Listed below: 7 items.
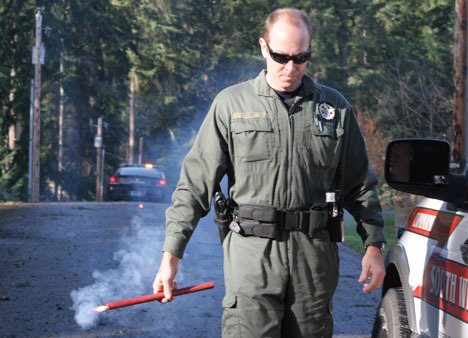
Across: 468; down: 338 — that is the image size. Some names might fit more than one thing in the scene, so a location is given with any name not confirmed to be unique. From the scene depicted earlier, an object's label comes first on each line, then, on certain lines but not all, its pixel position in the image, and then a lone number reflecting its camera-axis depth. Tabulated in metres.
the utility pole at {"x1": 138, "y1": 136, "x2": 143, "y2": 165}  93.19
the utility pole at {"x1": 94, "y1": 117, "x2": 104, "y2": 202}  58.56
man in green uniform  4.16
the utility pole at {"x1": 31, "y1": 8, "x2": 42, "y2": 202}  41.16
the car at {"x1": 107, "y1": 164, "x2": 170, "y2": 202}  37.50
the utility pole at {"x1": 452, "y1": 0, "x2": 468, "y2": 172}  17.19
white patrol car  4.09
